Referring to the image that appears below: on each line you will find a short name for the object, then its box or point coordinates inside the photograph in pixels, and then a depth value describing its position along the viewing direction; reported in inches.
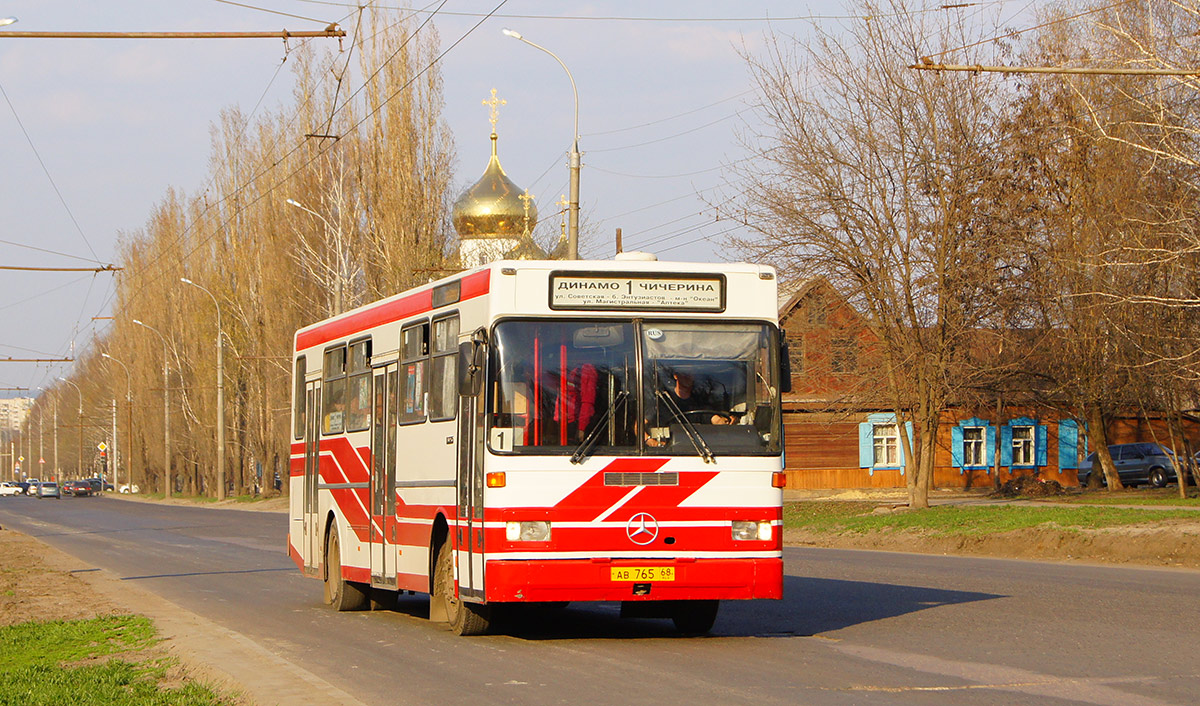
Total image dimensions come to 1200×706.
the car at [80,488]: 3934.5
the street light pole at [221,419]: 2415.1
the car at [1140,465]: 2004.2
